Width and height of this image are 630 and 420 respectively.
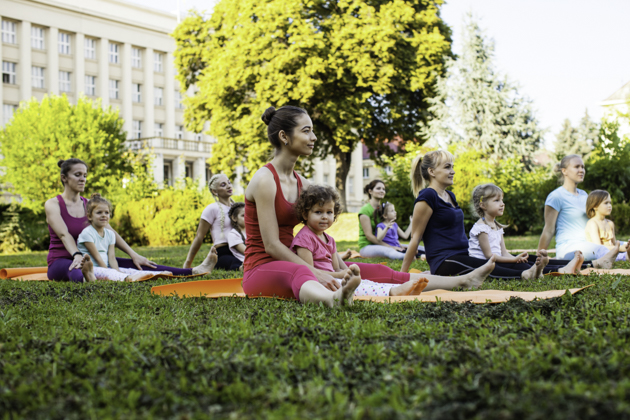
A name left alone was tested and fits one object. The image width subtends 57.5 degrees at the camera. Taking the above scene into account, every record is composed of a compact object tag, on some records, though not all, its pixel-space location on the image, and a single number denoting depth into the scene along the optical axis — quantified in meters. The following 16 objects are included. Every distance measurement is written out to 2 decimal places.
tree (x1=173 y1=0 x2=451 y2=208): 25.48
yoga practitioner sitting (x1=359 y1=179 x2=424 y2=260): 10.97
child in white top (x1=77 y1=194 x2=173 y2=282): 7.12
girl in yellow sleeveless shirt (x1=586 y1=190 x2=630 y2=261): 7.94
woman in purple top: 7.06
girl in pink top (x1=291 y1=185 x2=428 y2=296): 4.86
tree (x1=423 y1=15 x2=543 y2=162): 33.31
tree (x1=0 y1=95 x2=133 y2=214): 33.06
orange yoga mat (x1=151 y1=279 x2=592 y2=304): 4.51
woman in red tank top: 4.57
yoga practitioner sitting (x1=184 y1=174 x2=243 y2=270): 8.62
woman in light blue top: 7.95
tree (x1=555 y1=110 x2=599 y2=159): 59.38
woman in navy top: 6.04
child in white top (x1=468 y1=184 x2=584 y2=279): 6.48
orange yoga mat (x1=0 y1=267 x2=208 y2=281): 7.48
